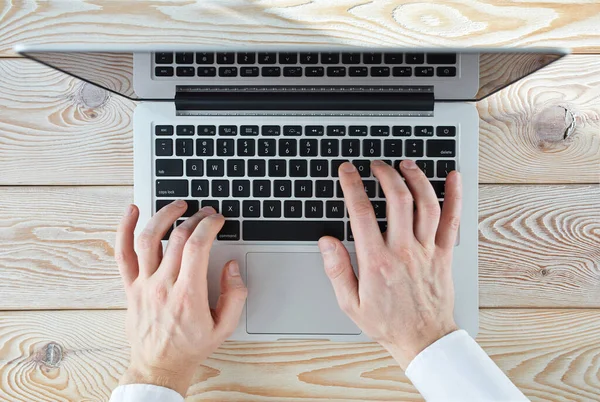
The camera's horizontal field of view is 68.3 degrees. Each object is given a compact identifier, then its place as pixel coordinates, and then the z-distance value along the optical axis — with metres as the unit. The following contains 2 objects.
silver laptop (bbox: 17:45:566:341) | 0.65
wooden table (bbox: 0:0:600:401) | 0.71
